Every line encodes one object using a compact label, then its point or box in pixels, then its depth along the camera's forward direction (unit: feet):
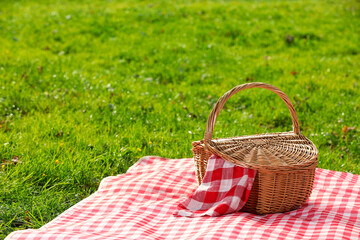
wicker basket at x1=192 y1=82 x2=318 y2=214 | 9.77
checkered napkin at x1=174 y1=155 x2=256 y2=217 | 9.84
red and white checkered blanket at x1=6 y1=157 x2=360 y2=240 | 8.76
